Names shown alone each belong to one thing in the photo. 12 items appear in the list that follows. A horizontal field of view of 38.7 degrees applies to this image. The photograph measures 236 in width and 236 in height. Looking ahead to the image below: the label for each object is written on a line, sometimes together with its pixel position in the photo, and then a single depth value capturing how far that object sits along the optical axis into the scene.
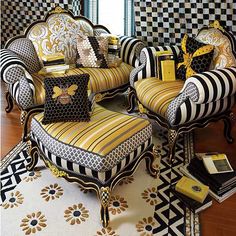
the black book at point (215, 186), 2.28
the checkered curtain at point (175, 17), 3.65
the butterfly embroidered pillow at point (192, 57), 2.86
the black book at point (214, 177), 2.28
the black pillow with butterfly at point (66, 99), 2.31
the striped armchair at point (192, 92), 2.52
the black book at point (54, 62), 3.20
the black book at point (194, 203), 2.15
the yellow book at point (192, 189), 2.18
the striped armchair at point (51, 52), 2.84
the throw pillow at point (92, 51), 3.34
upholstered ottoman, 2.02
